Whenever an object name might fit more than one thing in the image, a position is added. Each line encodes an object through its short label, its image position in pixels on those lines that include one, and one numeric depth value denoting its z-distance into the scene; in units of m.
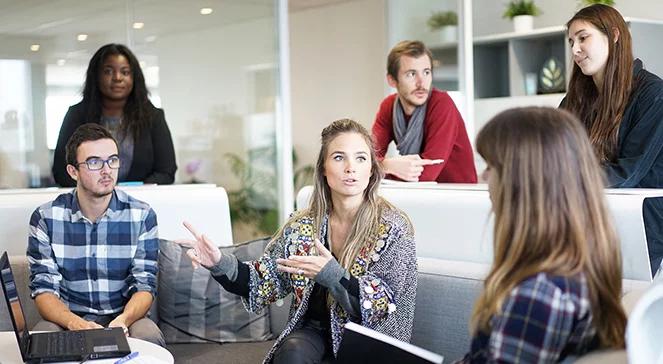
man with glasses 3.15
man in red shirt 3.62
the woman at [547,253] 1.51
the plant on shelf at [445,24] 6.60
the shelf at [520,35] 5.96
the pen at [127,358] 2.39
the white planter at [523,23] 6.24
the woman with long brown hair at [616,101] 2.71
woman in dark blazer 4.32
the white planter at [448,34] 6.59
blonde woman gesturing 2.58
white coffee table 2.44
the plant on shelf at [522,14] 6.25
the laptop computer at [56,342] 2.43
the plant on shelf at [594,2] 5.64
